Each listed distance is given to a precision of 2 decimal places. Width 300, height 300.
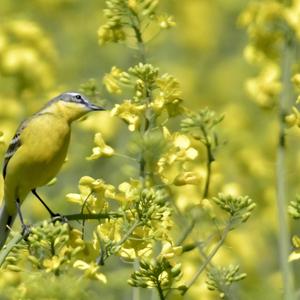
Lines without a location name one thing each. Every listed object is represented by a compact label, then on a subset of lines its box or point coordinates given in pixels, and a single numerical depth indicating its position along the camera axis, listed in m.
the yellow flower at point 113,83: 9.71
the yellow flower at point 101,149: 9.28
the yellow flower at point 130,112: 8.99
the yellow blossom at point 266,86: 11.83
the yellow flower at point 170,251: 8.15
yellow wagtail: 10.51
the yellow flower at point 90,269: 7.68
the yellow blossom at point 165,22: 10.38
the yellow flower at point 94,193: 8.46
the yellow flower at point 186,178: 8.96
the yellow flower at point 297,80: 9.10
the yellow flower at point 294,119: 9.24
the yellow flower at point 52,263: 7.29
